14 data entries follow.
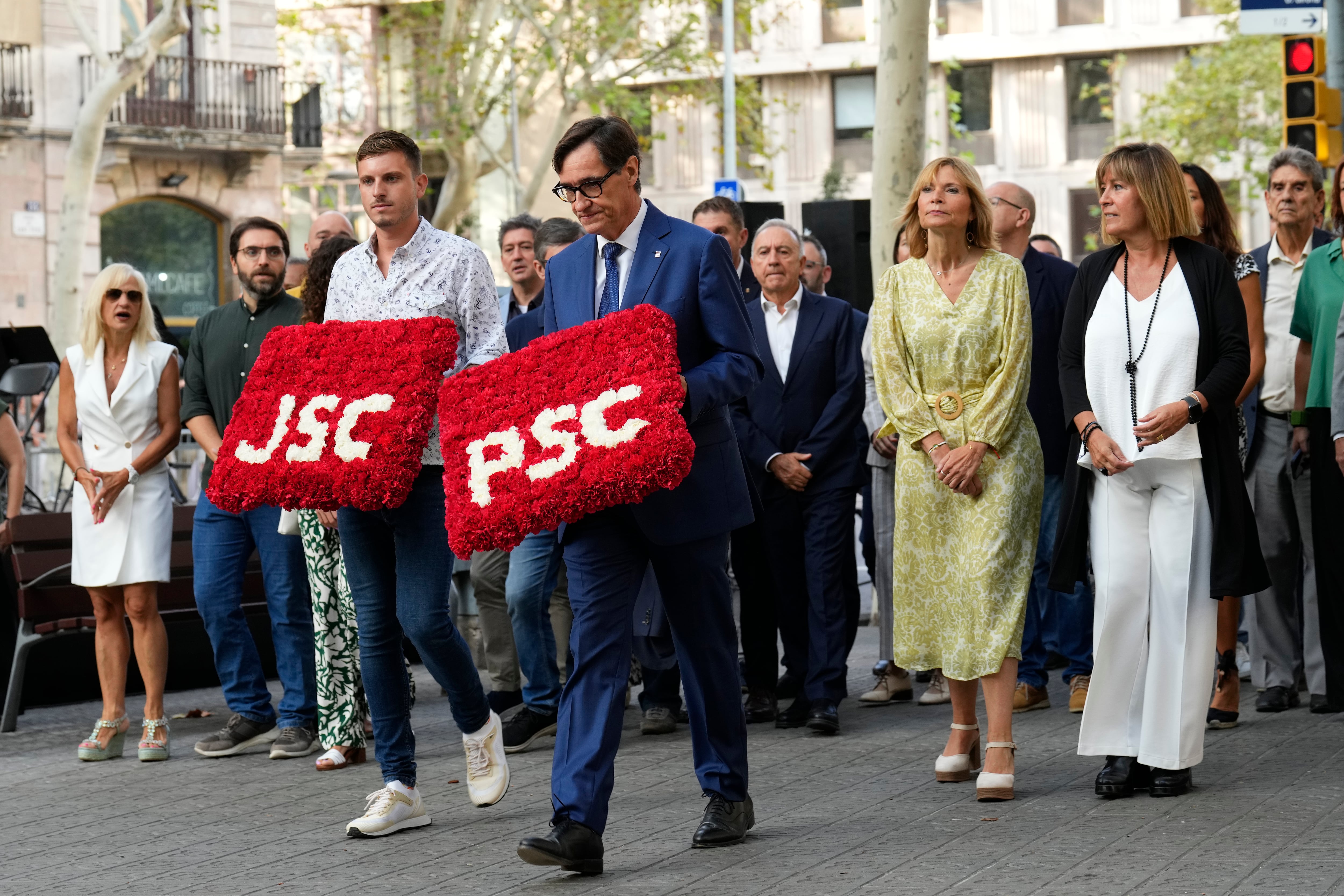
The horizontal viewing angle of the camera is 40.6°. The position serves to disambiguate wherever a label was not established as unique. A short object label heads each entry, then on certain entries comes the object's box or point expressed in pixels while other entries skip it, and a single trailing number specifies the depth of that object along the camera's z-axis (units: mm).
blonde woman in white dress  8422
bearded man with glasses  8492
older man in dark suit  8695
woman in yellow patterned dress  6914
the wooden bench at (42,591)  9055
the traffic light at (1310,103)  13703
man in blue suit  5746
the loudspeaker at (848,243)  14500
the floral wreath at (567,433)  5523
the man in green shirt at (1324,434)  8086
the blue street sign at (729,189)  24062
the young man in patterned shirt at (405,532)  6395
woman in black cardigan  6578
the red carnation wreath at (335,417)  6184
